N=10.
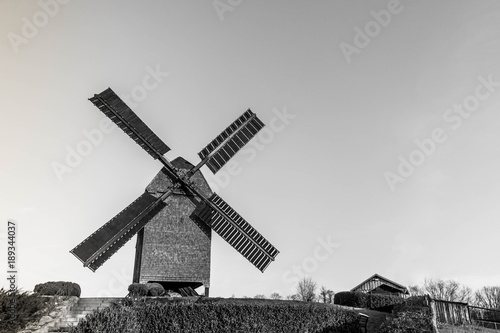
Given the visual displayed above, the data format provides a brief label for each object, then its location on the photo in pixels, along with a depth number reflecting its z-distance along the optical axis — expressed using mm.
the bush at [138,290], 16602
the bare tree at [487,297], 80500
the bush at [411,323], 13849
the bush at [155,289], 16875
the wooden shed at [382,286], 35625
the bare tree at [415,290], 80438
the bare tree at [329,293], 51609
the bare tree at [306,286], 66175
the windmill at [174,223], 18359
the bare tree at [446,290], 81000
